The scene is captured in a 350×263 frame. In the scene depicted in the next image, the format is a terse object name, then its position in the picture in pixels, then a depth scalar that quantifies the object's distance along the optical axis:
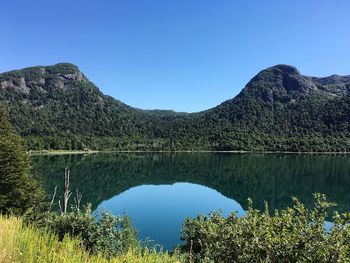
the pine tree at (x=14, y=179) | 29.73
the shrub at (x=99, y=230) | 15.31
